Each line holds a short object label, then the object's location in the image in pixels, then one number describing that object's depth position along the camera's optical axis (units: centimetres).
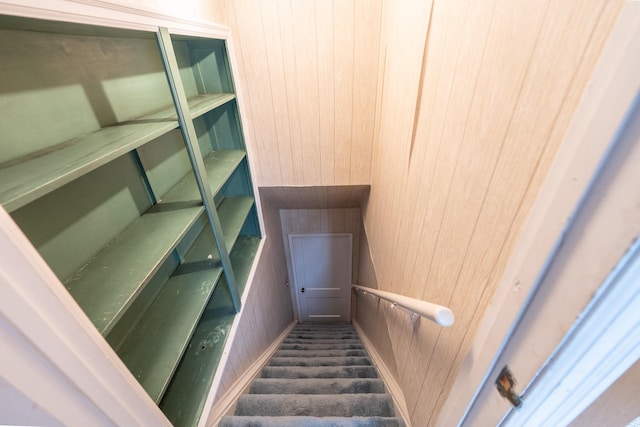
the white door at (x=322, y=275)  384
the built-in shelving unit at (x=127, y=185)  82
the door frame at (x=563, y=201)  31
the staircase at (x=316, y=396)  139
